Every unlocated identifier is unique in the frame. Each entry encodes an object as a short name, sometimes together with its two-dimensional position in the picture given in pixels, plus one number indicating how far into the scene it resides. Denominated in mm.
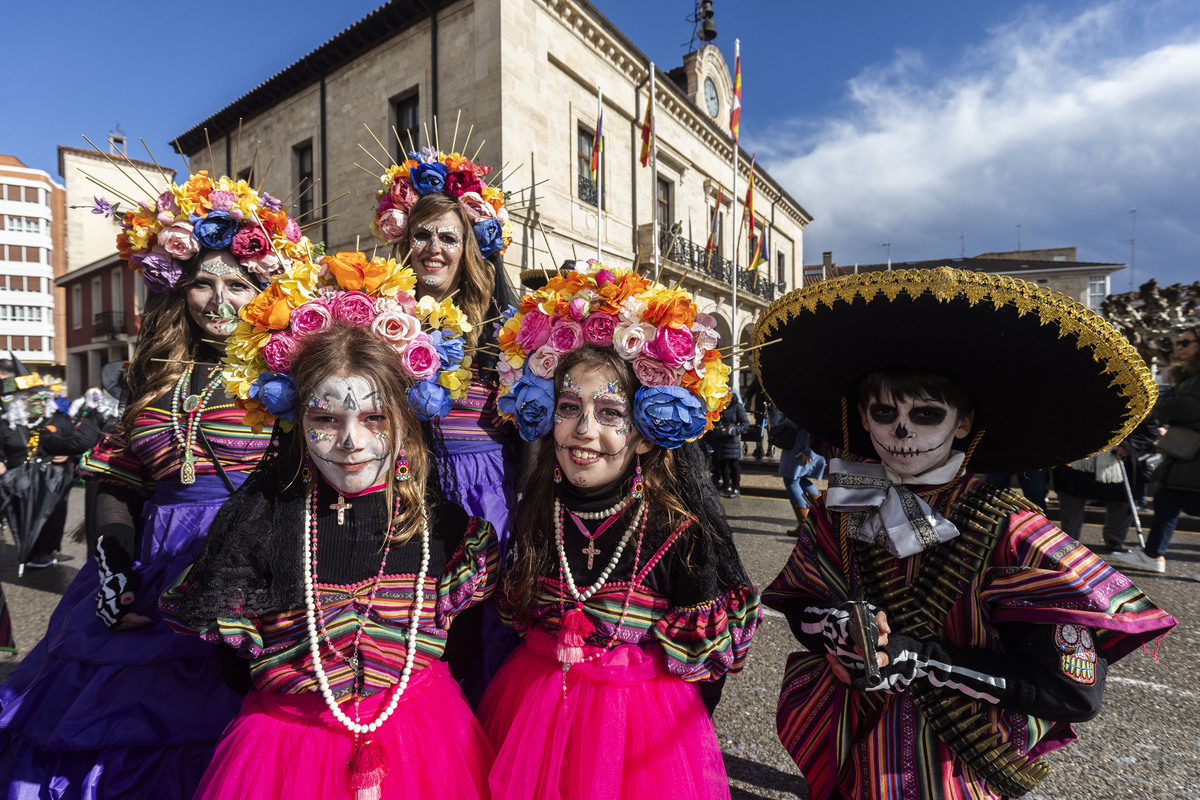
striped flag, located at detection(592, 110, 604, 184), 13477
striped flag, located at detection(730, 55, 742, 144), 15914
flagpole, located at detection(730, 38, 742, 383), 15586
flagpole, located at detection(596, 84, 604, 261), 13543
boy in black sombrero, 1420
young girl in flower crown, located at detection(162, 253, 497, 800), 1615
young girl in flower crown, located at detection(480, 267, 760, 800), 1728
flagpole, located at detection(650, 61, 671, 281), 15186
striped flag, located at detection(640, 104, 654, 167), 15125
